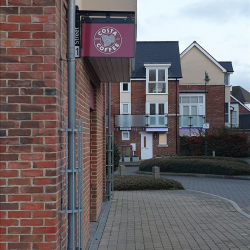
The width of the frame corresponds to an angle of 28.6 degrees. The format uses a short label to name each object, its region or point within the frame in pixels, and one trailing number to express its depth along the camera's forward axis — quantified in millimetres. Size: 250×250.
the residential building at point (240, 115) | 54062
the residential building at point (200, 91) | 43406
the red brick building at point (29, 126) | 4613
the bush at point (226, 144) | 38344
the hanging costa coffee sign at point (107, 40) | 6078
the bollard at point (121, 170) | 21047
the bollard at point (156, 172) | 19453
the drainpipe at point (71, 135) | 5039
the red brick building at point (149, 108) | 40969
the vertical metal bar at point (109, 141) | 13574
